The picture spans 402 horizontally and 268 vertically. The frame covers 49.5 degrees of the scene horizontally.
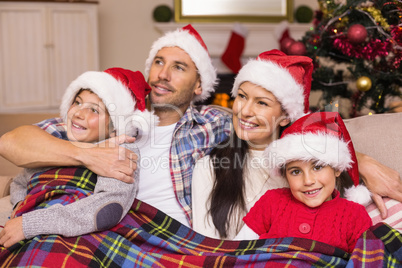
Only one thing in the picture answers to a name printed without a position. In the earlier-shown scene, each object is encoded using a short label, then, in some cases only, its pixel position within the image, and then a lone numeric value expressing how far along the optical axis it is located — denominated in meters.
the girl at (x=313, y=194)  1.48
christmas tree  2.45
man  1.63
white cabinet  4.43
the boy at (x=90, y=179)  1.44
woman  1.73
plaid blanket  1.36
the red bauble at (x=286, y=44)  2.76
